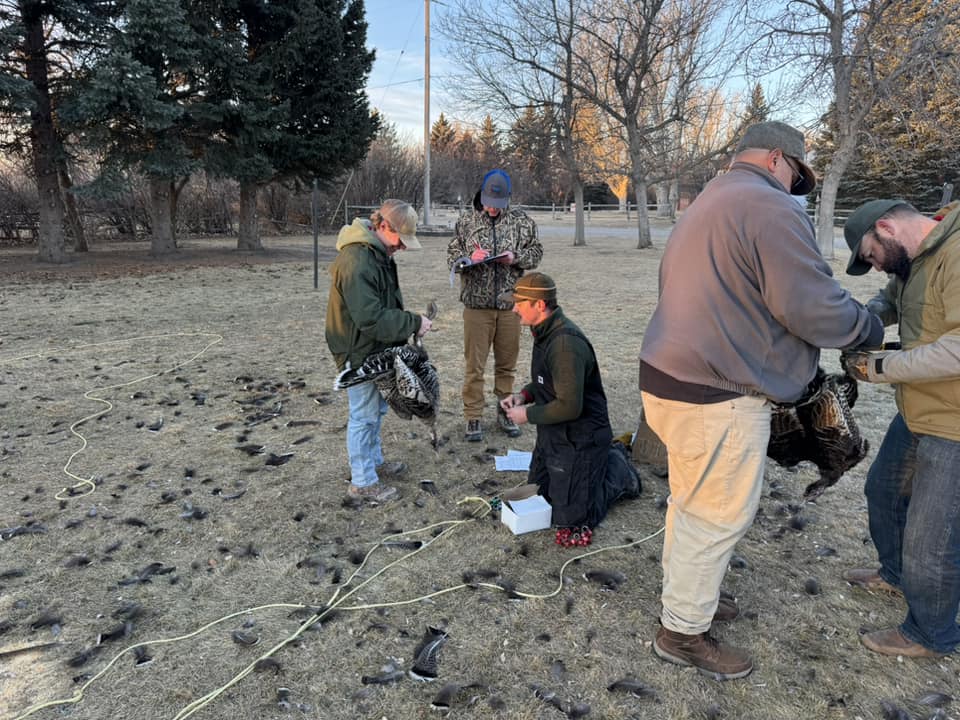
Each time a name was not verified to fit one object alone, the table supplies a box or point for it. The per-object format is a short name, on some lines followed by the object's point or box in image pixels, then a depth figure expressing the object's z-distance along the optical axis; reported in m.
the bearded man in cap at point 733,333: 1.94
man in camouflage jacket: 4.51
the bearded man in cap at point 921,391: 2.16
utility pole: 25.27
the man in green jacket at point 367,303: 3.32
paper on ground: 4.16
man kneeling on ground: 3.10
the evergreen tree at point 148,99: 12.07
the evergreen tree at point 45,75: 12.02
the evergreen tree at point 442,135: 56.44
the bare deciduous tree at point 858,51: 13.21
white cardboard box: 3.38
